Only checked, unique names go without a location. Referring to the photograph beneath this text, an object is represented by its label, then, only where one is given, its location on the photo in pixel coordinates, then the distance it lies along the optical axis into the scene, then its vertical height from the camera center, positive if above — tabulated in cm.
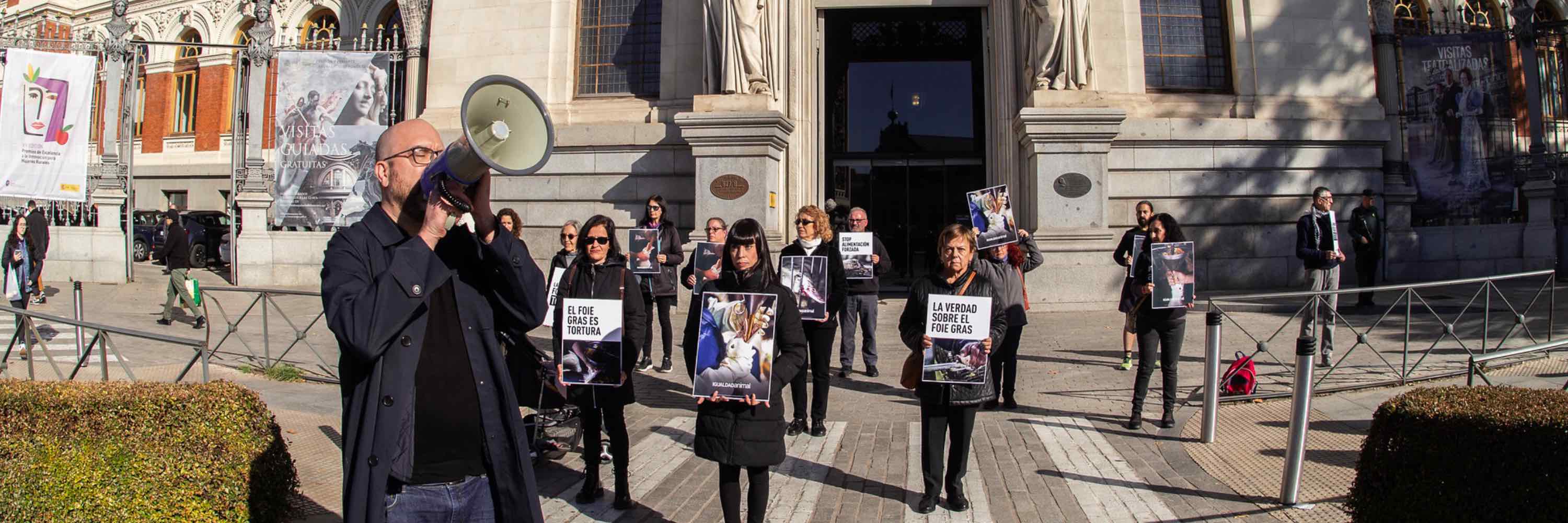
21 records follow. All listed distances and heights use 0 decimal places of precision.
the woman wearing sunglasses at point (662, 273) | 1077 +43
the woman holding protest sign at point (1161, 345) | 760 -35
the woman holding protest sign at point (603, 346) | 588 -25
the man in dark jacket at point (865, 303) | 989 +3
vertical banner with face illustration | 1733 +359
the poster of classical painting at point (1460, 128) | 1795 +342
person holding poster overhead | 798 -12
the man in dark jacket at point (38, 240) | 1591 +130
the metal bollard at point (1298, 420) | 559 -72
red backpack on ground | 838 -69
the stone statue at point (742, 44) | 1605 +460
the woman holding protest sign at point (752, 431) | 495 -67
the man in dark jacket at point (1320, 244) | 1029 +65
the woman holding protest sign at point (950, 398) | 570 -57
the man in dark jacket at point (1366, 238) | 1336 +91
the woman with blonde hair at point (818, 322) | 766 -5
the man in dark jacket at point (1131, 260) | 901 +46
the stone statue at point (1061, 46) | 1545 +435
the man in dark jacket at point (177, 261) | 1468 +83
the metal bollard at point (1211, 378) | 706 -57
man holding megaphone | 266 -12
